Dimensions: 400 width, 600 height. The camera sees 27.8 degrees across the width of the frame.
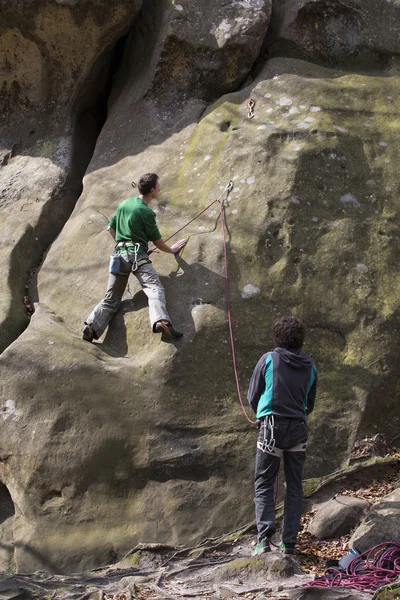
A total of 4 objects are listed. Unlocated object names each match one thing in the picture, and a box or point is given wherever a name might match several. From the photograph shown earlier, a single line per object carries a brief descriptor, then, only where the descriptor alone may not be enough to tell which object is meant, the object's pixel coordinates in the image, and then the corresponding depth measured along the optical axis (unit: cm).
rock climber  801
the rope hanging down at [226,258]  764
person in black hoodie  618
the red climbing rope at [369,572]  537
